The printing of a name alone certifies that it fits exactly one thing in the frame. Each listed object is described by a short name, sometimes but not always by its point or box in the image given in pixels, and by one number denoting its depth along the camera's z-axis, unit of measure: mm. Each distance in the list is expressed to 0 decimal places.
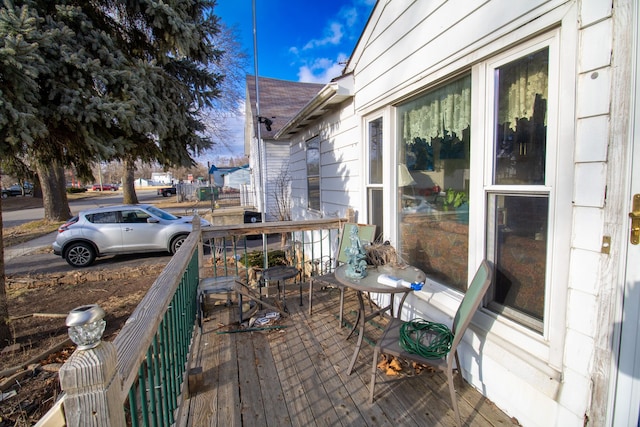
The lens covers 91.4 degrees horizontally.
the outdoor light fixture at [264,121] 8941
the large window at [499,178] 1645
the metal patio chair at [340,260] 3006
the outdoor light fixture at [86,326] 748
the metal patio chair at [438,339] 1705
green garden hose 1839
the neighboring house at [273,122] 11727
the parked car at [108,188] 54125
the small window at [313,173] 5740
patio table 2133
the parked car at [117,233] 7301
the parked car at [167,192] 35344
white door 1261
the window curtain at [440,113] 2197
